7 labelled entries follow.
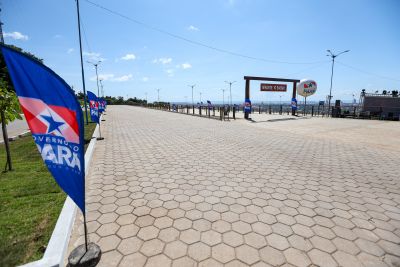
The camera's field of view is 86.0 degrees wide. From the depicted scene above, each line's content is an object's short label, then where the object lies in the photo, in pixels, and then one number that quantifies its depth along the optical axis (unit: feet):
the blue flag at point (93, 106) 34.55
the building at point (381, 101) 102.17
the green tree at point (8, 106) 18.45
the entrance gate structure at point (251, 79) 75.10
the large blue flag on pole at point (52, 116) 6.81
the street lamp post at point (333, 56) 100.08
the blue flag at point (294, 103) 93.61
